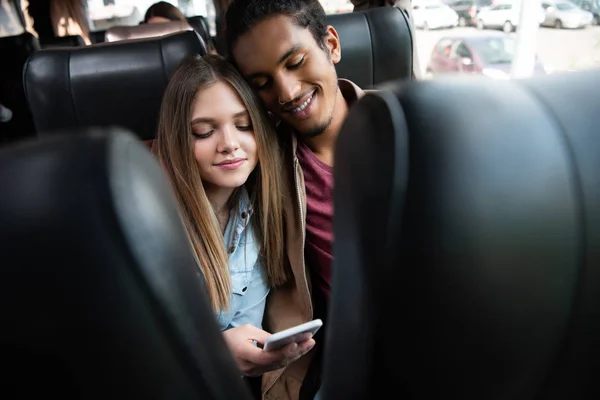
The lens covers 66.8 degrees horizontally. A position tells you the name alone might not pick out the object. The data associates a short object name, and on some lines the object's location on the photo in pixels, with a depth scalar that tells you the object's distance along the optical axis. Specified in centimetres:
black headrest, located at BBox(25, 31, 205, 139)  123
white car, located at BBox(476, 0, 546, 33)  230
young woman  84
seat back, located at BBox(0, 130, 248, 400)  28
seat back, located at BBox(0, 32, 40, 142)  240
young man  94
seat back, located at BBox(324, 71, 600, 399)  33
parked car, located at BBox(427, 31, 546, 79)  237
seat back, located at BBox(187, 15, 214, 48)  262
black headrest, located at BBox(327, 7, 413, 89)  156
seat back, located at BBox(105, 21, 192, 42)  204
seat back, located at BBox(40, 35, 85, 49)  269
